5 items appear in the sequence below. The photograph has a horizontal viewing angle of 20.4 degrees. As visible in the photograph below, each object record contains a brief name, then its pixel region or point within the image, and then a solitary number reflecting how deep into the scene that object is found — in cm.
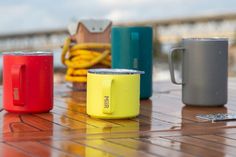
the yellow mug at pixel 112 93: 190
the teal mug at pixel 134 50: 253
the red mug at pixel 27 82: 204
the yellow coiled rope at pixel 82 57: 289
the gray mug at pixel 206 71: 229
